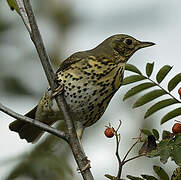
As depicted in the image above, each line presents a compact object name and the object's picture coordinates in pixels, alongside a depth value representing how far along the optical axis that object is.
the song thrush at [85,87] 7.34
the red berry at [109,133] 5.42
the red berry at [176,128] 4.63
